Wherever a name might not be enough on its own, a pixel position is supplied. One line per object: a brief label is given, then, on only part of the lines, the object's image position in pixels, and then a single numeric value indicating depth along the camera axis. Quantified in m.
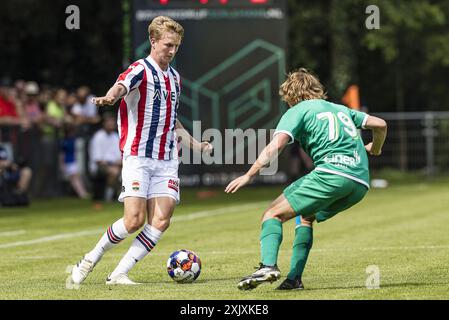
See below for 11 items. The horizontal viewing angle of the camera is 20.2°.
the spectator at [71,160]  28.61
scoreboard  27.66
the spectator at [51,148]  28.19
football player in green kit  9.92
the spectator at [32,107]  27.77
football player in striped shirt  10.91
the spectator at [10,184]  24.81
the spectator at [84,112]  29.61
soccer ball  11.21
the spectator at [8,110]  26.58
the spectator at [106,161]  26.94
